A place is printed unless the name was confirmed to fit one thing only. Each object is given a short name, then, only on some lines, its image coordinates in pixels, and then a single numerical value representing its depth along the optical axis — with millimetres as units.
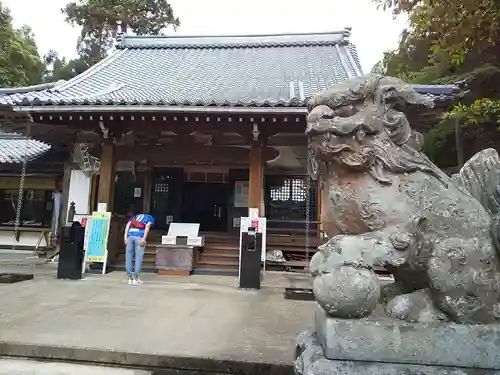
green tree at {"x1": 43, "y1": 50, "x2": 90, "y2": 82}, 27180
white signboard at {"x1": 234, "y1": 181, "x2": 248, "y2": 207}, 11734
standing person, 6926
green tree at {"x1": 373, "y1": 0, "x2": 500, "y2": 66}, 4132
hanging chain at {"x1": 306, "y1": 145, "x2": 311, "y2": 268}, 9969
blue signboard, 7885
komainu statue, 1831
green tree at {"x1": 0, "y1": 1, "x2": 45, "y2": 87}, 19094
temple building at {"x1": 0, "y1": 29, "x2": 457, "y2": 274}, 7719
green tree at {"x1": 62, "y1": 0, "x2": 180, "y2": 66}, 27319
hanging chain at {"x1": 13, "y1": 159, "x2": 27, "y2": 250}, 12975
